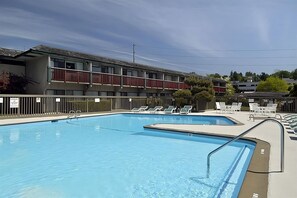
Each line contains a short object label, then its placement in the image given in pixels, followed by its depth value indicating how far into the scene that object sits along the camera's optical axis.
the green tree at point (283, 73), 99.32
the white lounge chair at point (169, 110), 18.09
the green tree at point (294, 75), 88.83
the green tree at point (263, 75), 92.16
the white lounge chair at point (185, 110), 17.62
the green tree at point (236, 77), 106.46
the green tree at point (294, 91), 22.22
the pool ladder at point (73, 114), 14.24
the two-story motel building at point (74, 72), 17.09
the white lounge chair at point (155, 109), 19.10
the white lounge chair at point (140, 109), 19.22
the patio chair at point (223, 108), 18.53
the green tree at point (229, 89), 54.11
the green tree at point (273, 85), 58.24
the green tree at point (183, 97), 20.82
